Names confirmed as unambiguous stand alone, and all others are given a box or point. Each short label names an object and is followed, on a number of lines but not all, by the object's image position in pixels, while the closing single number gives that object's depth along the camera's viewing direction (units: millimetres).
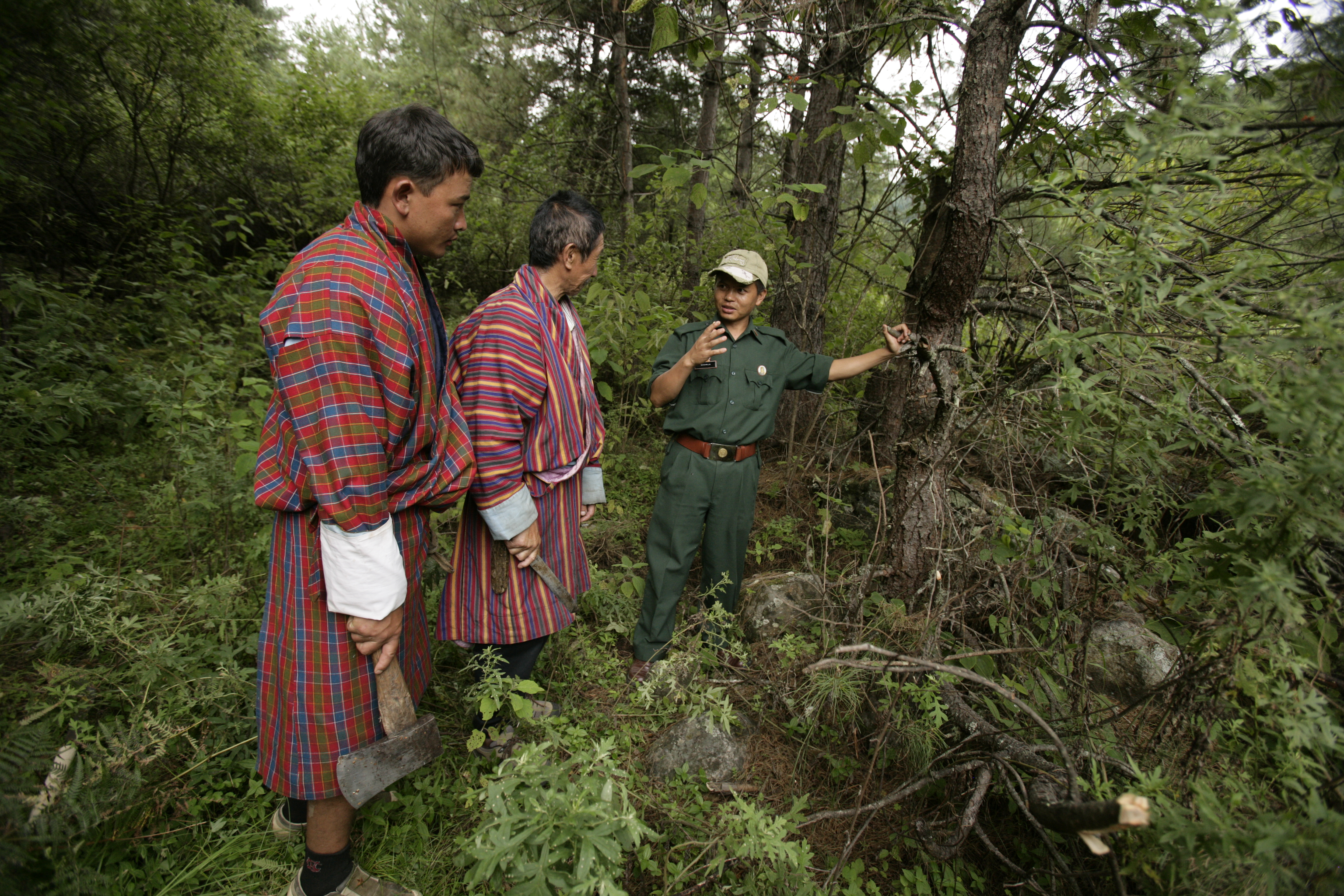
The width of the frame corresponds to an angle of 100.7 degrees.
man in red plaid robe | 1352
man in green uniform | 2723
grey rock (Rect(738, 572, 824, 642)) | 2881
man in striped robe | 1882
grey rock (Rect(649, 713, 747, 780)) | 2271
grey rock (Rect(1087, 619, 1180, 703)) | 2381
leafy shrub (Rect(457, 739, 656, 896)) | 1211
